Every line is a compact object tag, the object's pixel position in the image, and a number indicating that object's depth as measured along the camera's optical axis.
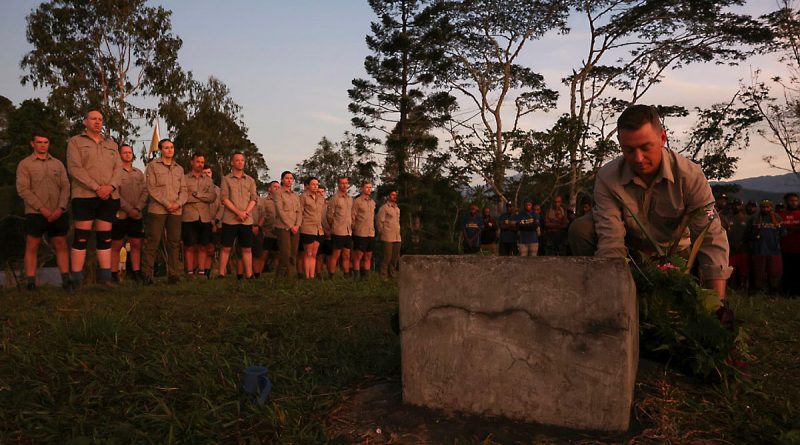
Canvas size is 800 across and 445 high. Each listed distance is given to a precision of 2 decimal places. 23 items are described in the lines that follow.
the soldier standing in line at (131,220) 7.89
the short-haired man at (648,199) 3.03
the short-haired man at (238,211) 8.70
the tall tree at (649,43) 26.84
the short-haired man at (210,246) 9.34
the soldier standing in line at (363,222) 11.82
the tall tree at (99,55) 25.56
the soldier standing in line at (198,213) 8.88
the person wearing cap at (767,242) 9.27
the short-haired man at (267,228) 11.73
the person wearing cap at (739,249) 9.55
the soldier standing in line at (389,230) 11.66
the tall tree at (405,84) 29.52
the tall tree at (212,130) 35.03
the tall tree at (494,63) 28.44
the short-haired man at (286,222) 9.61
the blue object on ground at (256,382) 2.72
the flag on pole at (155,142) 15.34
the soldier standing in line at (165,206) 7.77
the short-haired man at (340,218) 11.05
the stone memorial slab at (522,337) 2.27
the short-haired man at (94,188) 6.28
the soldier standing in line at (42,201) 6.45
